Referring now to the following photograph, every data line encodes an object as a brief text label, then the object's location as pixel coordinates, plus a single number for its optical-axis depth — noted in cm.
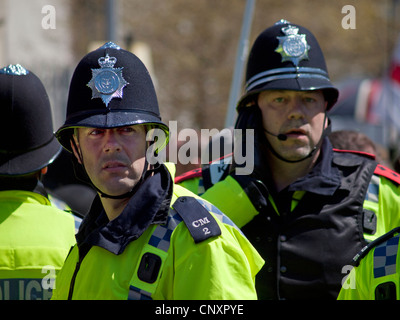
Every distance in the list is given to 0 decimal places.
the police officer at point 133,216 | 454
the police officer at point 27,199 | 600
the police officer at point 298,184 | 680
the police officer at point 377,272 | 473
